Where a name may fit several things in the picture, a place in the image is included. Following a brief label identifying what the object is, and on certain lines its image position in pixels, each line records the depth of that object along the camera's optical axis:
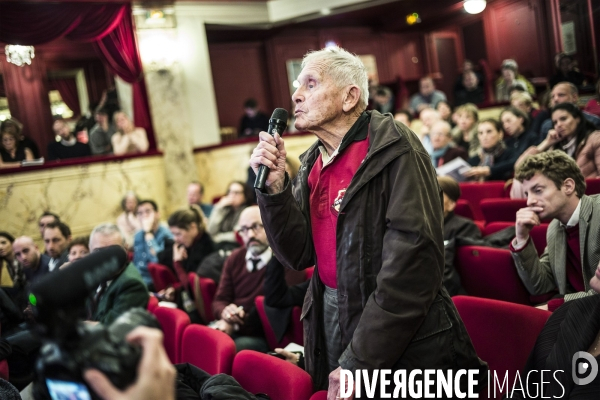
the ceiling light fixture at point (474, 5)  8.05
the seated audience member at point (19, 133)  6.32
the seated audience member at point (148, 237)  4.57
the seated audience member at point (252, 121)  8.57
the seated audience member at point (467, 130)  5.35
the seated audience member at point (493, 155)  4.49
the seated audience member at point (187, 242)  3.84
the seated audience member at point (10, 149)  6.26
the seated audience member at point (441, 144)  5.00
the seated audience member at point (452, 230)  2.57
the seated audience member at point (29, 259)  3.90
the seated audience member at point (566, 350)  1.44
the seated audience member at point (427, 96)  8.73
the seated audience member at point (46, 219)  4.13
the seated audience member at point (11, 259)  3.70
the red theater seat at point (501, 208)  3.26
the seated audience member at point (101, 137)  7.22
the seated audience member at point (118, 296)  2.50
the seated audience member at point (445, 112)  6.70
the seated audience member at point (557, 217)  2.09
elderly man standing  1.37
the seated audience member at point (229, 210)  4.64
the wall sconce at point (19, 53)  6.83
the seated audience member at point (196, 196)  5.72
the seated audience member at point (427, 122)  5.73
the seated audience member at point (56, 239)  3.91
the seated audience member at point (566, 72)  5.05
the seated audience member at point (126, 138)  6.94
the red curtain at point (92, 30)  6.44
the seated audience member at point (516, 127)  4.63
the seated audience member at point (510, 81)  7.10
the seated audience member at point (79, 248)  3.14
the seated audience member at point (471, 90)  8.55
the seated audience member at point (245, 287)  2.87
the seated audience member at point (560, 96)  4.36
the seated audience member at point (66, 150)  6.84
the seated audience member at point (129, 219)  5.45
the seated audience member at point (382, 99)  8.31
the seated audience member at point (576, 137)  3.48
